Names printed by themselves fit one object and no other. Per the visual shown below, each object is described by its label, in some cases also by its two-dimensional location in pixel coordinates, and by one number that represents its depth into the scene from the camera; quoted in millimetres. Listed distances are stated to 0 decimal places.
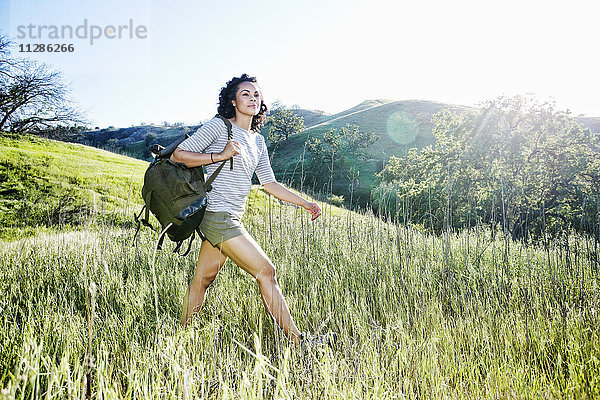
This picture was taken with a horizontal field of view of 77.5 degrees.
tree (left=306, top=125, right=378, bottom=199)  45147
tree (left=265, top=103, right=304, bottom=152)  69438
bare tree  21641
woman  2477
